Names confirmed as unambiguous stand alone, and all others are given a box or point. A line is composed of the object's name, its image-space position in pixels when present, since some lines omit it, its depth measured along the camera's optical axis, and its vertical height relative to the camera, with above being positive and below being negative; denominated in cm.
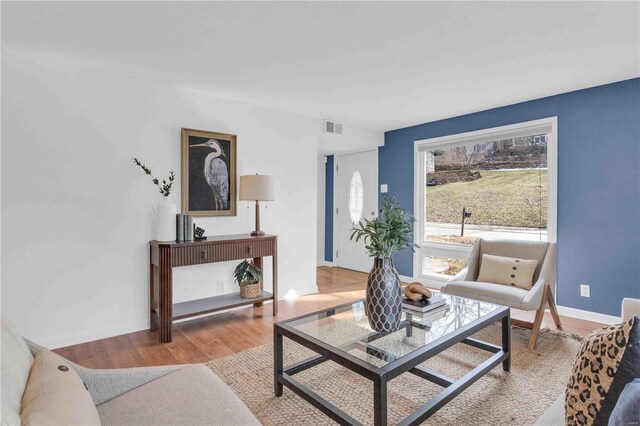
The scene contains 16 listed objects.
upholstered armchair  277 -67
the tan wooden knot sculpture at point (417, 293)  232 -57
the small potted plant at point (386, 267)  196 -33
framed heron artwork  334 +37
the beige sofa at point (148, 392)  108 -71
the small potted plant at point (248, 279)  344 -71
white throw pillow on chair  309 -57
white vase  301 -10
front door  553 +16
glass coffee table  155 -69
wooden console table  287 -47
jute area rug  186 -110
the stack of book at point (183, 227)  307 -16
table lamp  341 +21
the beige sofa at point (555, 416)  107 -67
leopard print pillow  87 -43
